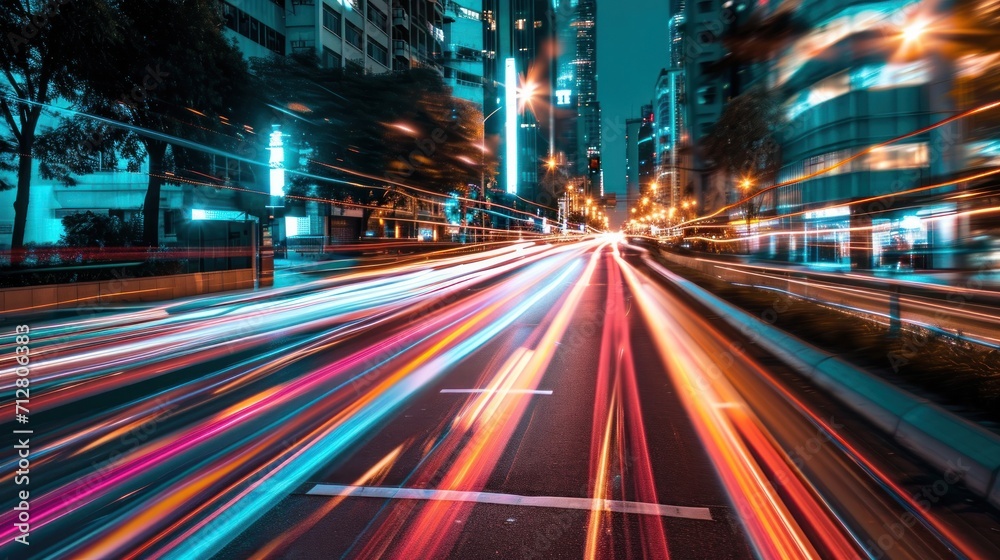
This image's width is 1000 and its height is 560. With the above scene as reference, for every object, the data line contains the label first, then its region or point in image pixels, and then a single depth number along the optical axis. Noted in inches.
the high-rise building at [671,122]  4100.9
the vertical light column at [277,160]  1311.5
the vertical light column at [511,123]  4528.8
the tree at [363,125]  1330.0
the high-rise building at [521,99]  4621.1
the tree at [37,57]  713.0
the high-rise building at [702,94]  1384.1
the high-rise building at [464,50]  3261.6
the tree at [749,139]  1249.4
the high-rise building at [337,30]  1598.2
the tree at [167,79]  841.5
